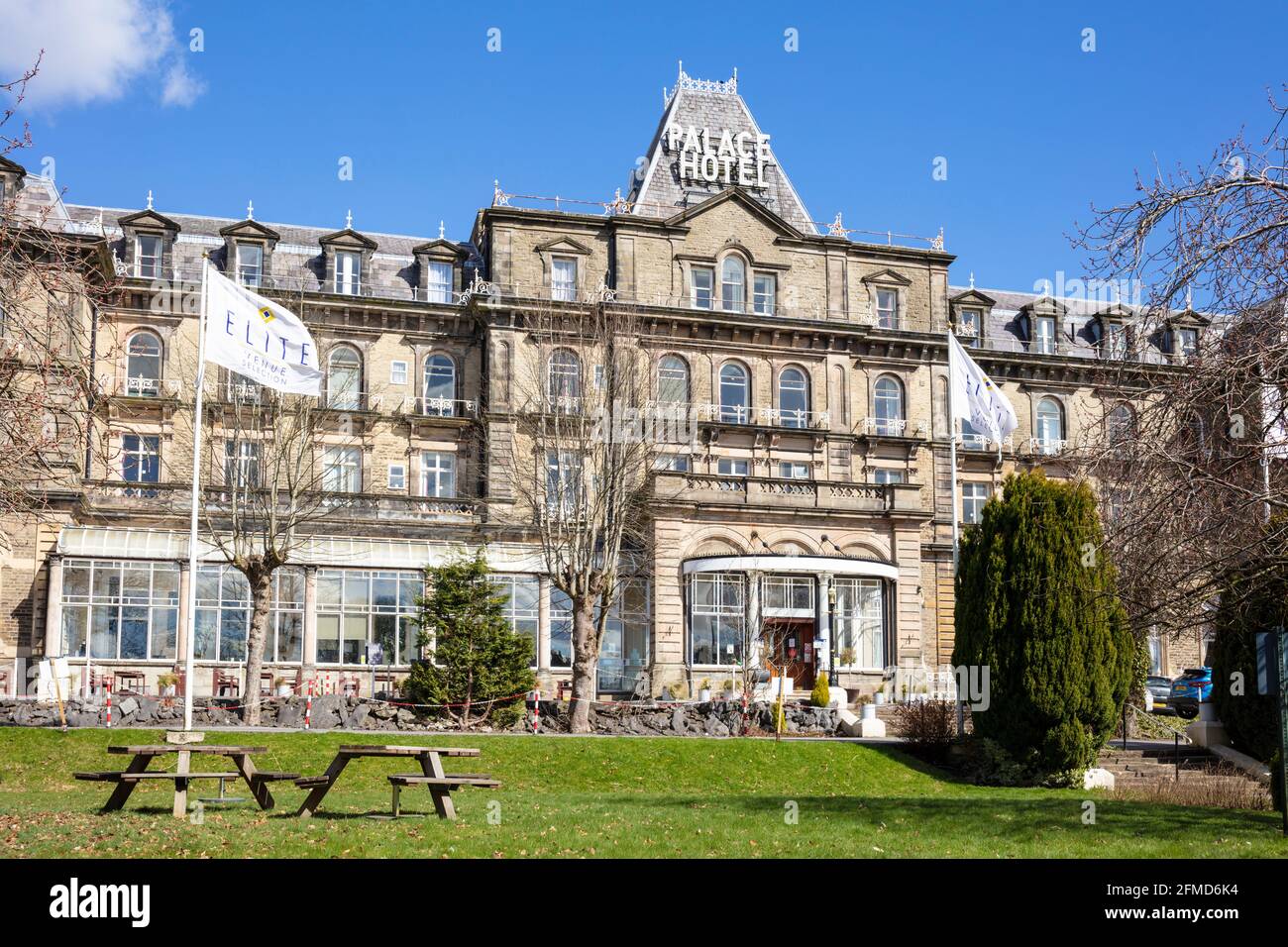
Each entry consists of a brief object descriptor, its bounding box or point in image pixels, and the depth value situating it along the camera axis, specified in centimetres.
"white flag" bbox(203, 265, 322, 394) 2422
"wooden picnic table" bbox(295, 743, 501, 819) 1524
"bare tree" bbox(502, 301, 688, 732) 3375
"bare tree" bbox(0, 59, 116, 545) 1314
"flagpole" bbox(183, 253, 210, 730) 2334
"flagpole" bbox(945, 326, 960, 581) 3369
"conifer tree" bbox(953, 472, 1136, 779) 2745
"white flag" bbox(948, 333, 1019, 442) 3275
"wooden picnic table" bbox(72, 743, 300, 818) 1517
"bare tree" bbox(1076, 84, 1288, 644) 1220
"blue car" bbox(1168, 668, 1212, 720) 4556
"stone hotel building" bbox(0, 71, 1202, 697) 4094
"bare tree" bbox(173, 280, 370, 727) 3192
